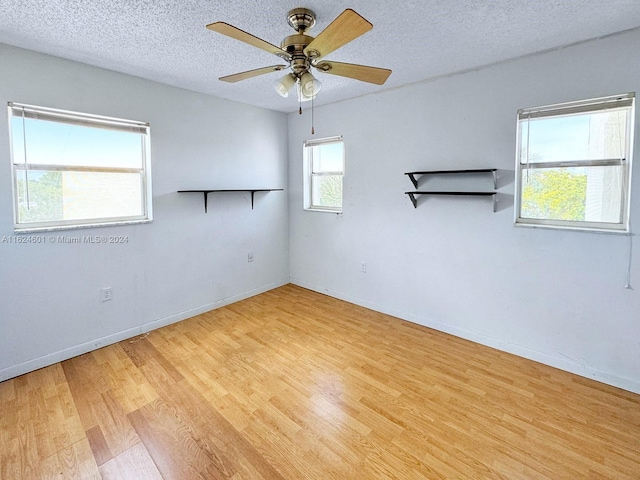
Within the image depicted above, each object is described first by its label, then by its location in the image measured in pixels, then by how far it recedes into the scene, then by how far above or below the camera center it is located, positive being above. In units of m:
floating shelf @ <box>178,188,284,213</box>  3.40 +0.35
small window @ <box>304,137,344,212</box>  4.05 +0.62
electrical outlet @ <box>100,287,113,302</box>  2.88 -0.68
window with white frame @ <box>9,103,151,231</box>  2.44 +0.43
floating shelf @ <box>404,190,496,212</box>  2.75 +0.23
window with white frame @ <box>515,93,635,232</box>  2.27 +0.42
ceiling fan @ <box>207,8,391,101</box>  1.45 +0.88
